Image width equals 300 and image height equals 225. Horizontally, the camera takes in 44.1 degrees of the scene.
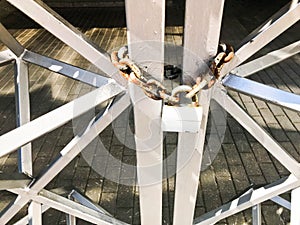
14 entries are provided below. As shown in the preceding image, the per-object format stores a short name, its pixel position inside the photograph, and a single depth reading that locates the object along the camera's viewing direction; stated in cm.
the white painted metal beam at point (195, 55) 60
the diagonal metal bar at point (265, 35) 64
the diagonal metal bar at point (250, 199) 88
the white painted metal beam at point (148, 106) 60
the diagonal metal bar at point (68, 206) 86
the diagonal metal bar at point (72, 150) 72
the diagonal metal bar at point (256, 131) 73
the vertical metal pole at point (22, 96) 102
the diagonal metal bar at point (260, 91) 72
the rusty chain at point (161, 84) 64
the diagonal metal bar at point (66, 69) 80
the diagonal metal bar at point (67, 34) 62
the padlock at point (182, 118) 66
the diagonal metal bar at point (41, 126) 69
